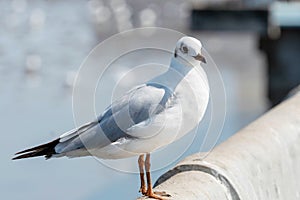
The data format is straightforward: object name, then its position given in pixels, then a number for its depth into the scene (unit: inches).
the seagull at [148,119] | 279.6
